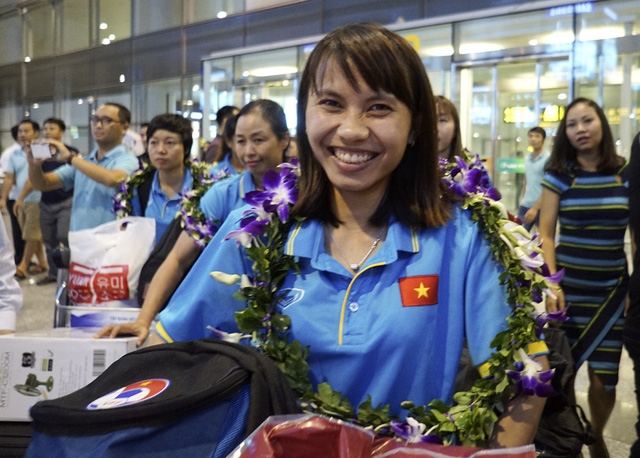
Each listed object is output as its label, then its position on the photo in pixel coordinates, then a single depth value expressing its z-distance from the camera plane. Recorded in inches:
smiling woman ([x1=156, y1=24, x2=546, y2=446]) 56.6
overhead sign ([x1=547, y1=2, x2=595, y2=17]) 422.6
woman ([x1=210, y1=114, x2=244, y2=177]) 193.3
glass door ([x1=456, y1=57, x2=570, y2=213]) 450.9
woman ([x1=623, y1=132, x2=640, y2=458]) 101.2
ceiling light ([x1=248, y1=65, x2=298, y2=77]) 605.3
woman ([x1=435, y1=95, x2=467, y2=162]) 153.6
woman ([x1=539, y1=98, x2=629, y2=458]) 142.8
